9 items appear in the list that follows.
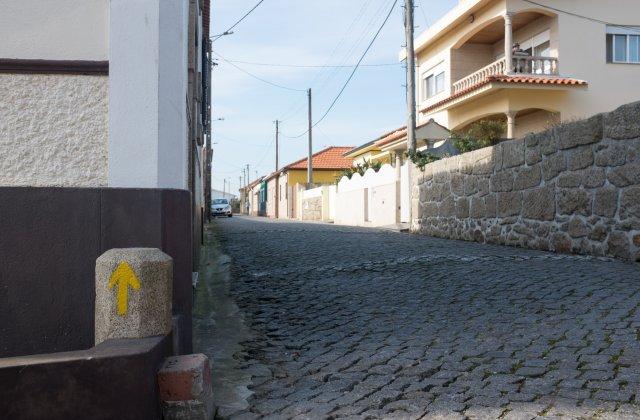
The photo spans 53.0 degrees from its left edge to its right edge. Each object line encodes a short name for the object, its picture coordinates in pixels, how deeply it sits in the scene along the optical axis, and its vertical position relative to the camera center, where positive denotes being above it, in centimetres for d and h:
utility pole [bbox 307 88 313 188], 4069 +340
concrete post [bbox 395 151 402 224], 1900 +59
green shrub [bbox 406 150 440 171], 1499 +125
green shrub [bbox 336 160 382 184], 2273 +163
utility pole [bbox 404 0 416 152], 1761 +371
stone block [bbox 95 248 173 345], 306 -41
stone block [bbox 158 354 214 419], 302 -85
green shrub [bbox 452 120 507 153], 1994 +253
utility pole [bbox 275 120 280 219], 5532 +161
